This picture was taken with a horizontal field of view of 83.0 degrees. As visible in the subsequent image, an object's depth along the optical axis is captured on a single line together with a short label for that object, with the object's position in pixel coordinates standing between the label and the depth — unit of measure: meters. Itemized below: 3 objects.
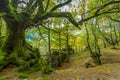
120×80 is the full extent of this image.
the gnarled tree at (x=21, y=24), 3.99
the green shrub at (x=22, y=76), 3.58
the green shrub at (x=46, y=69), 4.09
